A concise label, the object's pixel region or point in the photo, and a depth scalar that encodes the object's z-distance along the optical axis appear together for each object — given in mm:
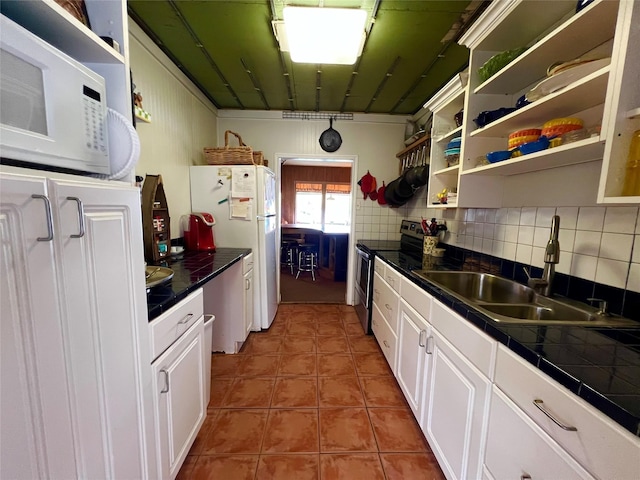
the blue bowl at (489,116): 1402
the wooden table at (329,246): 4676
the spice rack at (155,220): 1724
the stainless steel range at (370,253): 2592
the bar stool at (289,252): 5053
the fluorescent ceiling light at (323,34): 1395
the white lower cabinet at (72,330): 517
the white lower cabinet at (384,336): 1964
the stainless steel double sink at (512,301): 985
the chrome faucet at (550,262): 1226
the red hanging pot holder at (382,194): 3396
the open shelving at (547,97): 788
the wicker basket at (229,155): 2484
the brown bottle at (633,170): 790
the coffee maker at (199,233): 2330
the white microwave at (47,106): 537
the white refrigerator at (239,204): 2467
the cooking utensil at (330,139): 3285
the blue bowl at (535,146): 1103
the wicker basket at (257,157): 2696
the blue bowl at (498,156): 1342
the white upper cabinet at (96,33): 675
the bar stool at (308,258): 4926
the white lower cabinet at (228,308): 2316
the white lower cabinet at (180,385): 1023
